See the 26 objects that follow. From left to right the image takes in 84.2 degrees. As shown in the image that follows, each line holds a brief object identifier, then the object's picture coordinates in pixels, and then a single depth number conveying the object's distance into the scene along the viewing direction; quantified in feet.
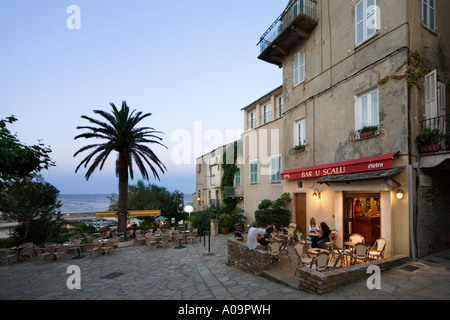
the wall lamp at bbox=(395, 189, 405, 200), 27.20
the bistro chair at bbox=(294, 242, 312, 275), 26.03
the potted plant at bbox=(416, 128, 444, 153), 26.32
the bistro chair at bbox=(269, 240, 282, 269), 28.55
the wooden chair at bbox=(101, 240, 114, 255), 49.60
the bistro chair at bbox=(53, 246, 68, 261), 46.88
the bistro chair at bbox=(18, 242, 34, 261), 47.60
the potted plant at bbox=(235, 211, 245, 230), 69.79
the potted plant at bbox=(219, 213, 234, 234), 69.46
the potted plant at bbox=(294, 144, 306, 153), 43.19
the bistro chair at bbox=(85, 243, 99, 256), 48.39
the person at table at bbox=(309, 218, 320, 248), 31.68
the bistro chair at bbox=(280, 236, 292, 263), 33.17
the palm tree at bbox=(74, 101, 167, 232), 62.18
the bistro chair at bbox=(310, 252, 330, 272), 22.44
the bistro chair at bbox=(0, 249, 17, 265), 45.09
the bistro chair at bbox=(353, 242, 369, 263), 25.63
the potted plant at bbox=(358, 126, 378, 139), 30.35
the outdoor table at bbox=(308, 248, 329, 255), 27.27
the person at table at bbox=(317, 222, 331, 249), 30.60
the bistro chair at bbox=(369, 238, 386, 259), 26.55
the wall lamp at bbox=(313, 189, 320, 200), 39.41
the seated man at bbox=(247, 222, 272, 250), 29.91
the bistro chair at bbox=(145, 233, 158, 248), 54.39
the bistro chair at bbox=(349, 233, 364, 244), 30.26
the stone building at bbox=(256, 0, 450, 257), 27.37
